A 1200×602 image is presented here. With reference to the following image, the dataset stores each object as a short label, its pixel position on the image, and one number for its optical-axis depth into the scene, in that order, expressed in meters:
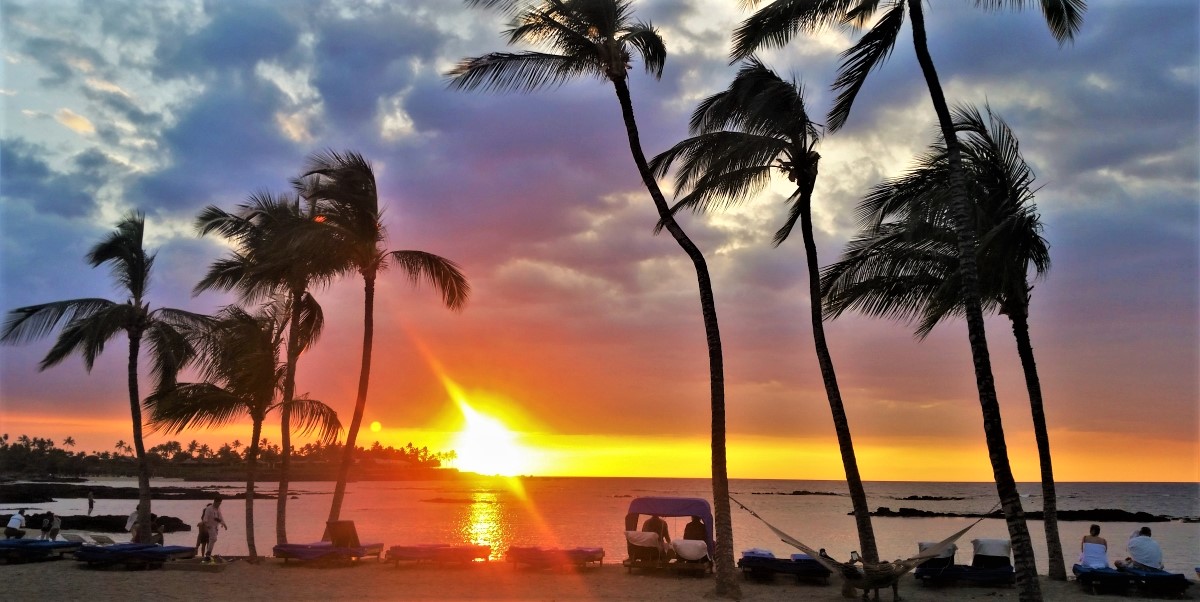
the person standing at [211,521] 18.53
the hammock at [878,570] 12.74
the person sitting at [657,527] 18.44
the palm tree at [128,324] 18.98
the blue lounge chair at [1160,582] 14.16
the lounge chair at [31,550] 17.12
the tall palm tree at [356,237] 17.98
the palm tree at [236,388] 18.36
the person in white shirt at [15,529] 21.42
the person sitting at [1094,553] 15.07
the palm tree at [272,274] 18.81
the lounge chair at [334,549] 16.98
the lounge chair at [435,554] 17.23
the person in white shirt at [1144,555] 14.78
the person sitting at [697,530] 18.22
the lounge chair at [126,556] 16.05
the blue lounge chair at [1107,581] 14.35
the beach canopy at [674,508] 18.42
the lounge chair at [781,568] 15.62
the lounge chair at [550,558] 17.20
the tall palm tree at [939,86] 9.99
